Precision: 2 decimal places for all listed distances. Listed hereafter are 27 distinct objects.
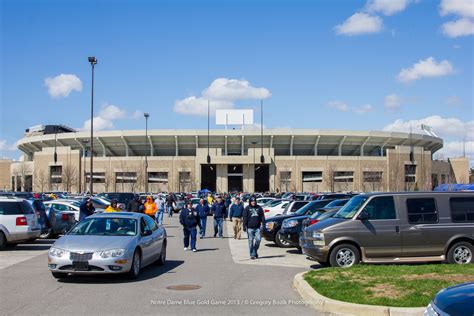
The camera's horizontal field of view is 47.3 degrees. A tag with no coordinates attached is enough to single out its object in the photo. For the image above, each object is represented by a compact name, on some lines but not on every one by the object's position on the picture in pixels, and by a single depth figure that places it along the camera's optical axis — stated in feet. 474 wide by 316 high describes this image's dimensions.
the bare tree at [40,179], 326.65
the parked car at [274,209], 91.97
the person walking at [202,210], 78.48
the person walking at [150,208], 76.07
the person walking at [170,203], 140.56
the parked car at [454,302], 16.33
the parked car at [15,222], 56.59
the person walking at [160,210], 98.33
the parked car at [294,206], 74.95
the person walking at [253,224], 51.72
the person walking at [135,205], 76.84
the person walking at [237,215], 75.20
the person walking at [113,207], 64.64
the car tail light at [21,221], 56.69
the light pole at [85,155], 323.20
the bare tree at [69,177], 316.40
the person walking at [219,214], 78.54
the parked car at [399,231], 42.68
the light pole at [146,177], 298.15
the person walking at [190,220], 58.80
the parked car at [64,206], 84.89
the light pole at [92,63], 122.97
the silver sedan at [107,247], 36.78
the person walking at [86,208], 68.90
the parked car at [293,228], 57.36
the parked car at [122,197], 129.18
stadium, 319.68
